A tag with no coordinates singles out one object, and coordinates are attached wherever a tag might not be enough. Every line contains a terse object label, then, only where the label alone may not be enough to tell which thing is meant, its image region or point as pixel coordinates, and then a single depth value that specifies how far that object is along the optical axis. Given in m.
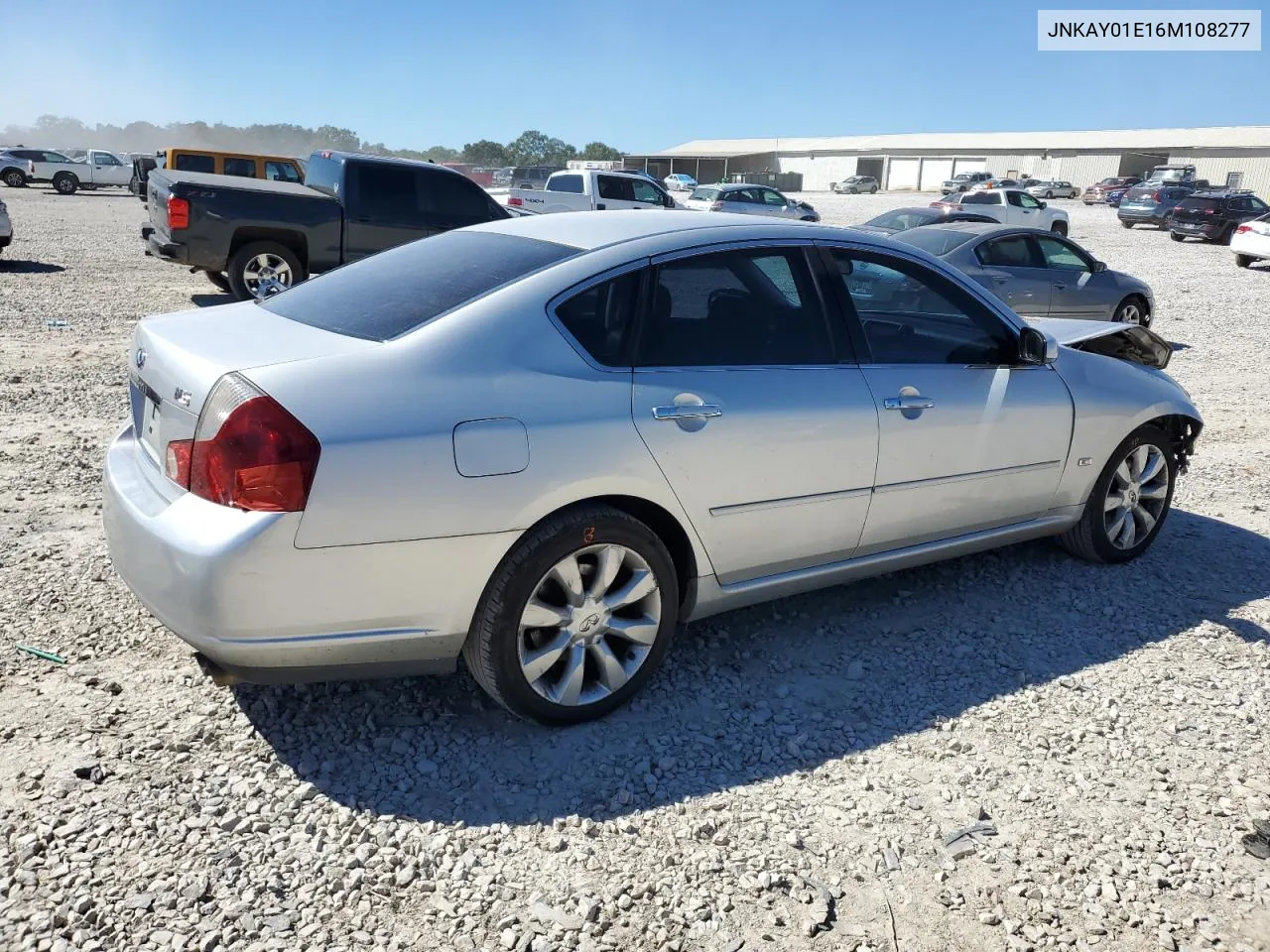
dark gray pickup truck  10.89
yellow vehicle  20.61
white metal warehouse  65.19
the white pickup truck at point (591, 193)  21.86
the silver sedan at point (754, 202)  27.98
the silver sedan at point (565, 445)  2.74
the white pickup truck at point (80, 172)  37.69
